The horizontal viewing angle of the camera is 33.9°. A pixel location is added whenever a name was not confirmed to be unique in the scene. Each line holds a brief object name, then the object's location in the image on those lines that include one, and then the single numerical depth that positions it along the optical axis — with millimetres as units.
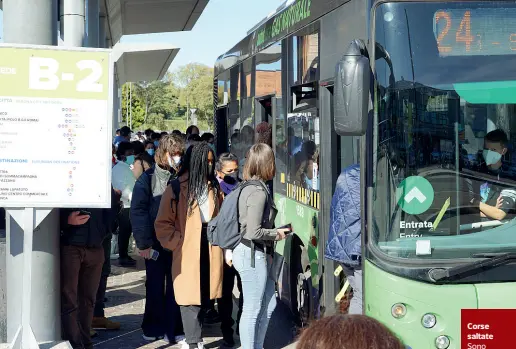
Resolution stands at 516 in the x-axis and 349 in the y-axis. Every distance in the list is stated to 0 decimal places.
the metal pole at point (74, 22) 8695
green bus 4969
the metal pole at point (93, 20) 11969
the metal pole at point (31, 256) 5672
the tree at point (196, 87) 84562
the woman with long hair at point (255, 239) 6449
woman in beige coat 7117
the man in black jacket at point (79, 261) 6523
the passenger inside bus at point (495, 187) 5141
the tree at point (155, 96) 93125
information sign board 5457
